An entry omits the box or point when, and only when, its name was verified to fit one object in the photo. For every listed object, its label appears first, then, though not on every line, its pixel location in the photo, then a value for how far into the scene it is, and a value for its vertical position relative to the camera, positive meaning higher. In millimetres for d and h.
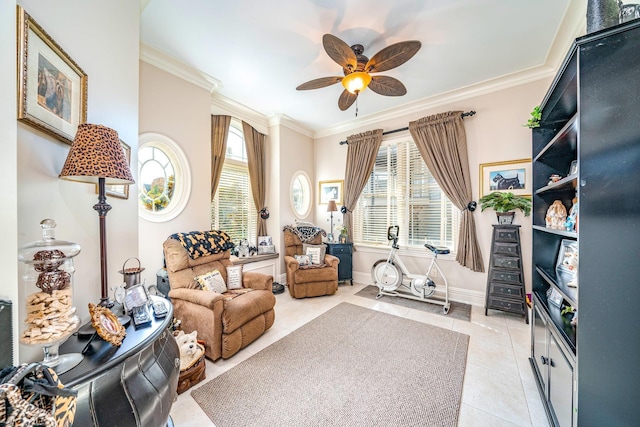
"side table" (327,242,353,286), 4352 -783
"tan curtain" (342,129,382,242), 4328 +927
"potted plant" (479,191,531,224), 2955 +138
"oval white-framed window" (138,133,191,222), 2768 +416
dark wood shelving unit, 945 -44
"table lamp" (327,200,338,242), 4531 +101
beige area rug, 1590 -1362
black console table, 774 -638
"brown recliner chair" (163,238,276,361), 2143 -926
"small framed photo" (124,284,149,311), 1208 -454
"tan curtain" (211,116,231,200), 3549 +976
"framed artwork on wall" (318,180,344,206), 4777 +455
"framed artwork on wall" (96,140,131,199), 1434 +141
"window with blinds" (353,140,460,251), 3794 +166
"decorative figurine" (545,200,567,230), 1724 -5
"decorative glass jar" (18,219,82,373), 780 -303
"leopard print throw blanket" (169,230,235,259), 2643 -360
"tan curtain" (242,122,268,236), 4070 +851
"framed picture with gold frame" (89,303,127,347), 919 -468
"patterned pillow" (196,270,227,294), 2535 -769
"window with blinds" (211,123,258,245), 3775 +229
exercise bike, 3508 -1026
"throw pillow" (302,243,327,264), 3977 -677
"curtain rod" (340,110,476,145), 3410 +1469
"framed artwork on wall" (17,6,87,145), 850 +538
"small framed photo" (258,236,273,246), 4184 -506
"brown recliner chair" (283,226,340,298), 3701 -1036
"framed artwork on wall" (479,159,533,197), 3117 +520
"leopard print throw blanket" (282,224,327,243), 4316 -343
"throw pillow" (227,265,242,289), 2820 -790
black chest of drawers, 2920 -751
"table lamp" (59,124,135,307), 955 +219
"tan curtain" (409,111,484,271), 3412 +720
